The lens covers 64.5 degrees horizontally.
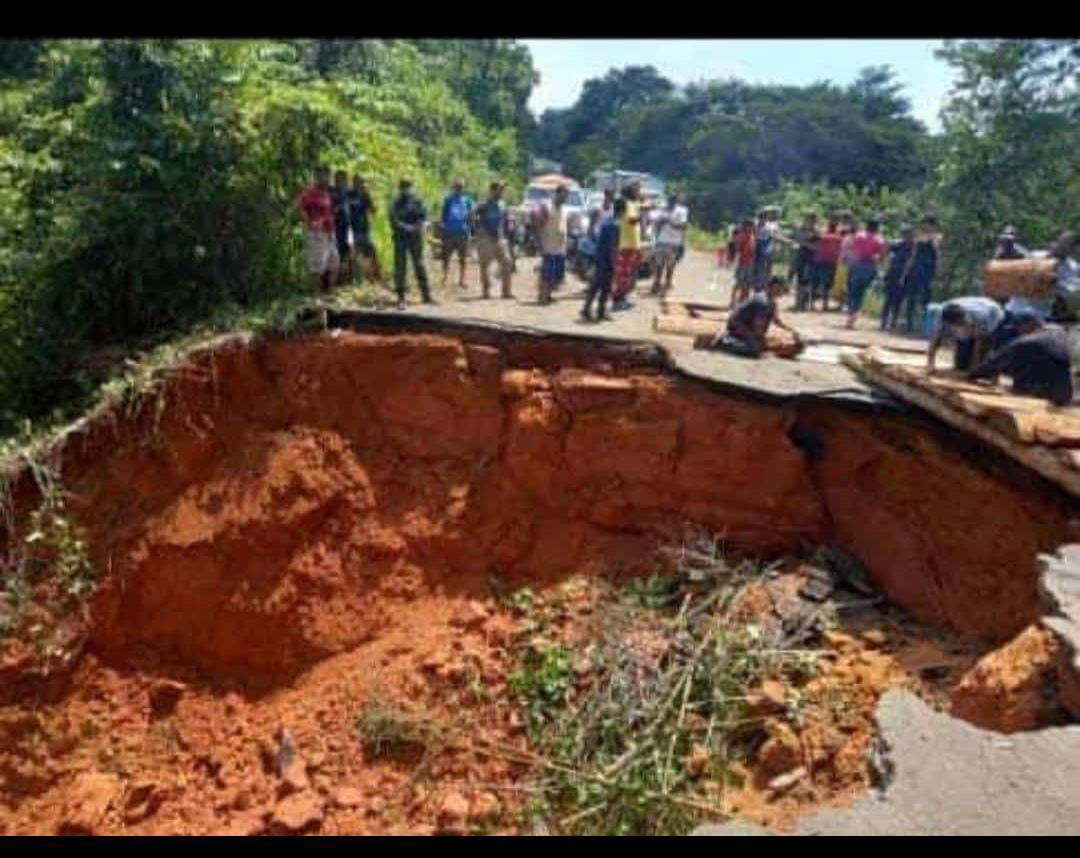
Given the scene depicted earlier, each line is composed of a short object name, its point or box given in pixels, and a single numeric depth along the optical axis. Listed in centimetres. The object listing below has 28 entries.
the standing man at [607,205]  952
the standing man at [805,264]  1224
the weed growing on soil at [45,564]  635
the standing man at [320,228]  811
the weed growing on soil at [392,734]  598
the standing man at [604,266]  898
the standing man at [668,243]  1201
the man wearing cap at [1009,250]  927
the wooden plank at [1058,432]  542
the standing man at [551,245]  1012
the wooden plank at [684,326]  838
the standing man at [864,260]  1137
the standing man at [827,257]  1199
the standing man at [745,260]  1155
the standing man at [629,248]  979
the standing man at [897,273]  1090
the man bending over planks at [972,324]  686
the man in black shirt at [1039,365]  633
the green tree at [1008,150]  1235
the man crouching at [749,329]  780
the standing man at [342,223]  864
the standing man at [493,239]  995
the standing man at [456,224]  1018
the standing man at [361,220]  879
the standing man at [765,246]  1139
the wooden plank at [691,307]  980
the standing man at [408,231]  865
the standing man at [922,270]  1060
